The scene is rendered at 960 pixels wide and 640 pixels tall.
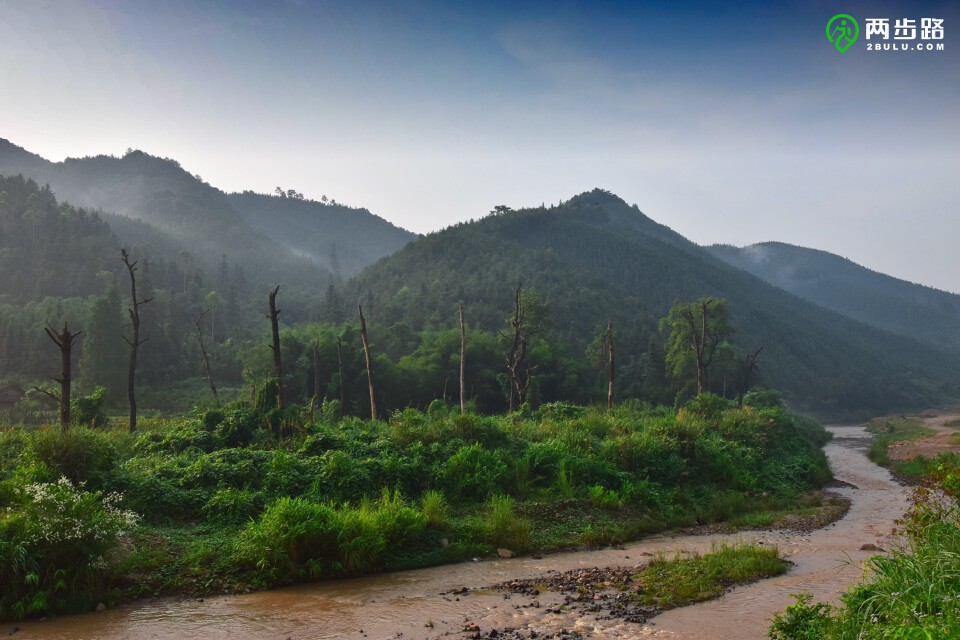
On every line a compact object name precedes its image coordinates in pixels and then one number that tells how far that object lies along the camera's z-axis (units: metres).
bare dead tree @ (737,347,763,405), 47.97
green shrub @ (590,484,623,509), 17.03
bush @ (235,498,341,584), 11.24
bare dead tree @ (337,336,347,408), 38.35
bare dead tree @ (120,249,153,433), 26.21
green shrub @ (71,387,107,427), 24.58
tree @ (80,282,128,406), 49.53
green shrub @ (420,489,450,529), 13.95
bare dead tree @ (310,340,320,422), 38.53
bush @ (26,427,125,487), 13.29
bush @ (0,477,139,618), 9.37
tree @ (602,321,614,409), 32.91
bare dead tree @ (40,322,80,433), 20.16
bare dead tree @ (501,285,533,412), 36.53
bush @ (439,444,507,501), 16.81
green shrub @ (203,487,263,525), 13.55
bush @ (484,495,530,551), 13.98
